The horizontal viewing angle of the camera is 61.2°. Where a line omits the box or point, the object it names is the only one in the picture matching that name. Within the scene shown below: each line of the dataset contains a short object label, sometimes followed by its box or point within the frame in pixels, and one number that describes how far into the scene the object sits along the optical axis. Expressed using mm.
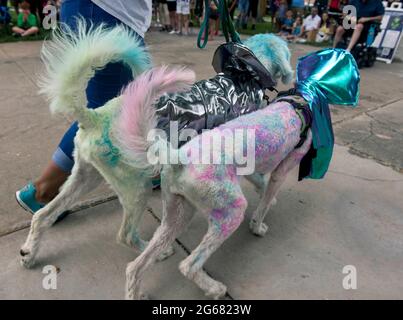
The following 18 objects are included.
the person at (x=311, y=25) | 10016
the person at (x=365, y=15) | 6430
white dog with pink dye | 1408
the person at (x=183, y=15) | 8484
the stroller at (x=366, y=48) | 6551
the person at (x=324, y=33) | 10143
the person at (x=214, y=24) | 8815
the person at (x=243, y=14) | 11352
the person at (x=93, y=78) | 1856
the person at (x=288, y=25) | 11202
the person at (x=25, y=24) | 7621
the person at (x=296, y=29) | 10579
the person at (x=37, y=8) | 8688
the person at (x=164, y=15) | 9782
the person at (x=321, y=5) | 12742
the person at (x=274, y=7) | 13133
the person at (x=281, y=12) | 11852
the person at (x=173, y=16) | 9071
